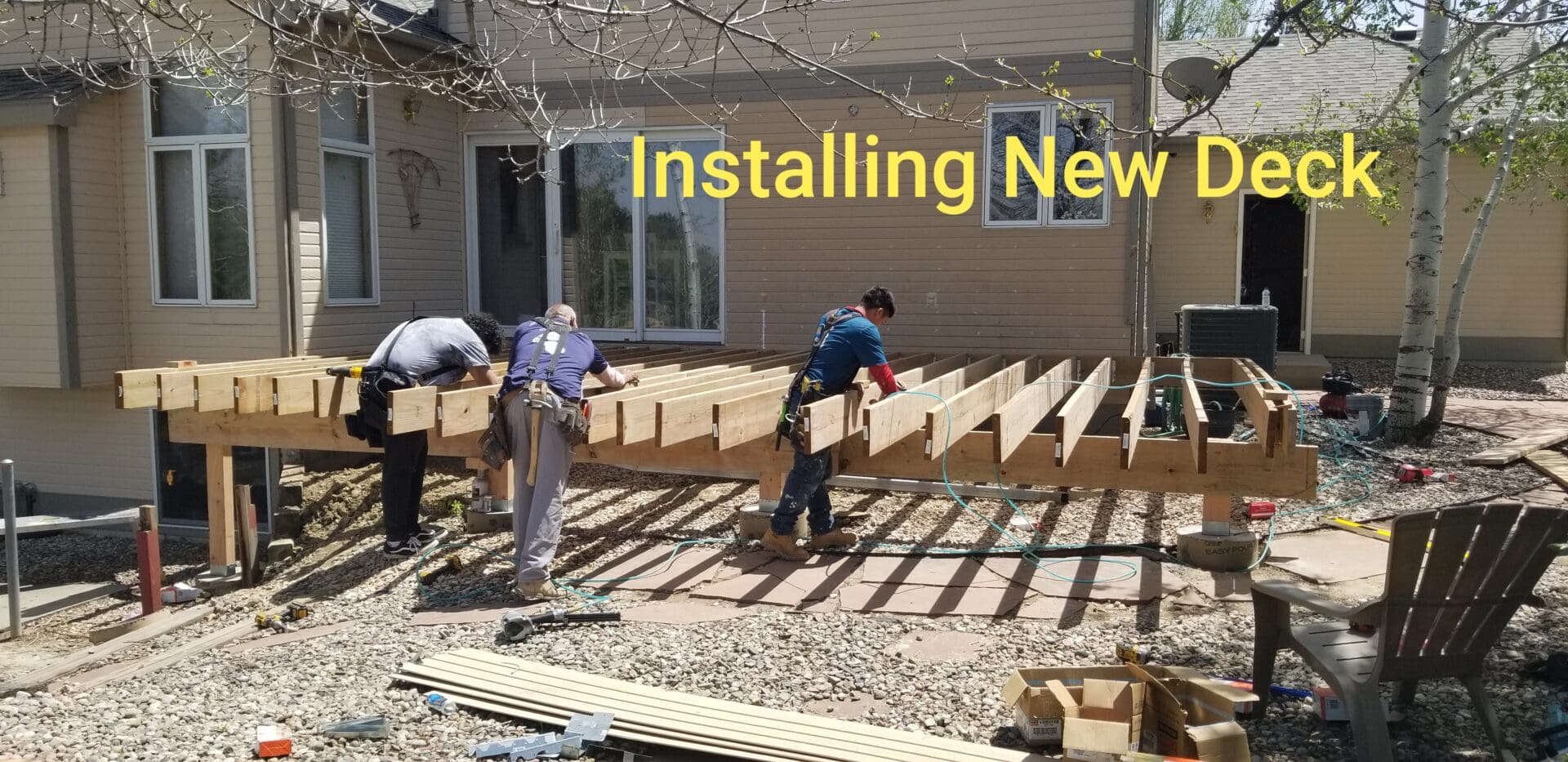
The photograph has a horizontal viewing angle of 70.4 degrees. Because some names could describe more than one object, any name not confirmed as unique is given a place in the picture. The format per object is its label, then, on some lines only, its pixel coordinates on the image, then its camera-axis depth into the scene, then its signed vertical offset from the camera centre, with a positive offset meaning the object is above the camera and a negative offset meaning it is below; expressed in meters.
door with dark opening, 16.17 +0.54
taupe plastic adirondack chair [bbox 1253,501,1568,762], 3.71 -1.05
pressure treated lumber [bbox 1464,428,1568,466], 9.00 -1.28
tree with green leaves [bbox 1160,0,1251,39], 28.52 +7.30
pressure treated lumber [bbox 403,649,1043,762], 3.91 -1.60
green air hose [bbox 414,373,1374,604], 6.25 -1.56
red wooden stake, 7.55 -1.86
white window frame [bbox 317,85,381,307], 9.74 +0.98
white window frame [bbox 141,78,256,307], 9.45 +1.06
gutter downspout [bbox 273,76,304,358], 9.19 +0.66
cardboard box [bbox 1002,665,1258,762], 3.63 -1.43
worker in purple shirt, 5.91 -0.67
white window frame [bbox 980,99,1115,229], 9.88 +0.87
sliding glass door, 11.02 +0.54
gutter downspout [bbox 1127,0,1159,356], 9.55 +0.66
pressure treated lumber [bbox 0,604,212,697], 5.71 -2.02
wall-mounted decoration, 10.50 +1.19
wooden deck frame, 5.63 -0.71
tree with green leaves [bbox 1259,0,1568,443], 9.48 +1.48
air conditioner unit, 10.52 -0.35
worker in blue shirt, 6.00 -0.39
